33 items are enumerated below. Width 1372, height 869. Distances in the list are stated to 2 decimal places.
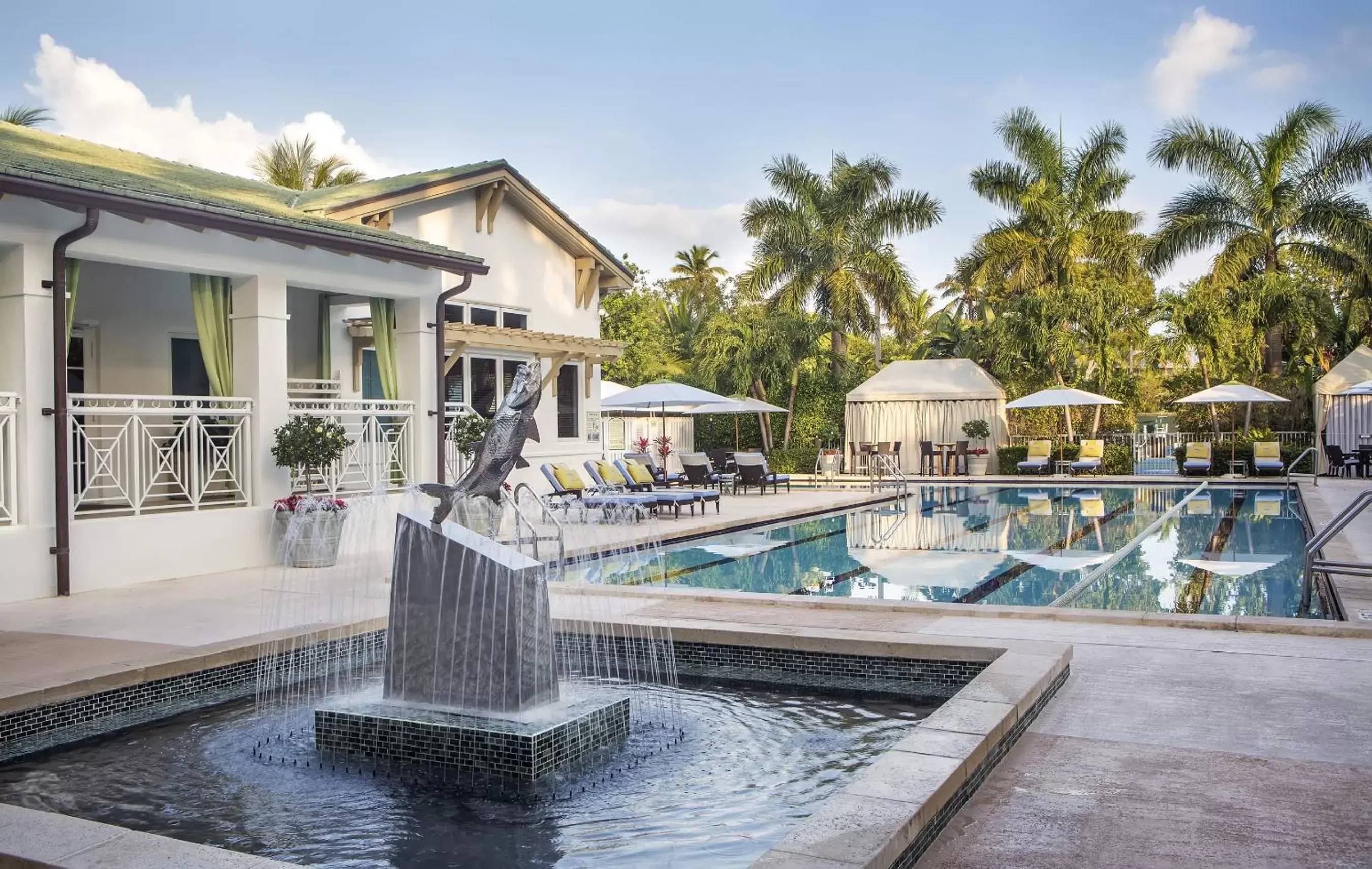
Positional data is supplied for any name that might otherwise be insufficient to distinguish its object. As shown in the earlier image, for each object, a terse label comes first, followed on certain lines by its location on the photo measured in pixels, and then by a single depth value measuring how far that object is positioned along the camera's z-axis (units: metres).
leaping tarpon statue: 6.06
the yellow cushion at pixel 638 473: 19.25
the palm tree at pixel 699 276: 53.19
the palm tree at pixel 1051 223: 30.02
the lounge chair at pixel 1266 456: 25.69
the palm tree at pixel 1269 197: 27.20
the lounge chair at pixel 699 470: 21.59
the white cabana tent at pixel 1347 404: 25.80
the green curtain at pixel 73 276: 10.12
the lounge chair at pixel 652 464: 20.75
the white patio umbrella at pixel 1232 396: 25.81
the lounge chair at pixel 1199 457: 26.78
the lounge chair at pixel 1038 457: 27.92
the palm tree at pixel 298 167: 34.25
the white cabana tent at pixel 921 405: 30.17
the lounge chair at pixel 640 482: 16.89
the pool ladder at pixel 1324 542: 8.71
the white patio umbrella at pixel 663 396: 22.91
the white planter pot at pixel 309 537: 11.23
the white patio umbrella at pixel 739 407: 25.58
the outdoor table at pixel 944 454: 29.42
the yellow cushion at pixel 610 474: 18.42
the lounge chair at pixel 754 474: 22.36
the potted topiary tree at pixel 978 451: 29.69
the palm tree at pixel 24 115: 32.72
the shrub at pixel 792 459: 31.55
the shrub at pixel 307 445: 11.29
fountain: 5.31
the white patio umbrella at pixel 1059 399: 27.00
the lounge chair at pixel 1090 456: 27.53
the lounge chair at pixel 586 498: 16.83
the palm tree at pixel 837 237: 31.31
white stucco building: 9.46
